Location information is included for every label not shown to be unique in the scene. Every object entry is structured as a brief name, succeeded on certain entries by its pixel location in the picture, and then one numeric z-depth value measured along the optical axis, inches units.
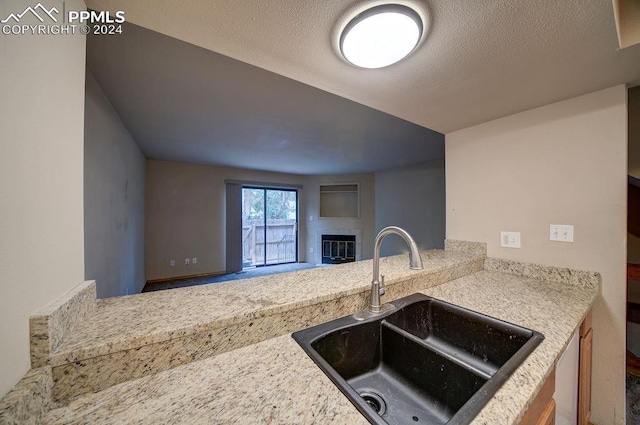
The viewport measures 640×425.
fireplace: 248.7
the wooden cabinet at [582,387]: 31.8
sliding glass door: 228.7
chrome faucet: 40.3
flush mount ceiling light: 33.2
